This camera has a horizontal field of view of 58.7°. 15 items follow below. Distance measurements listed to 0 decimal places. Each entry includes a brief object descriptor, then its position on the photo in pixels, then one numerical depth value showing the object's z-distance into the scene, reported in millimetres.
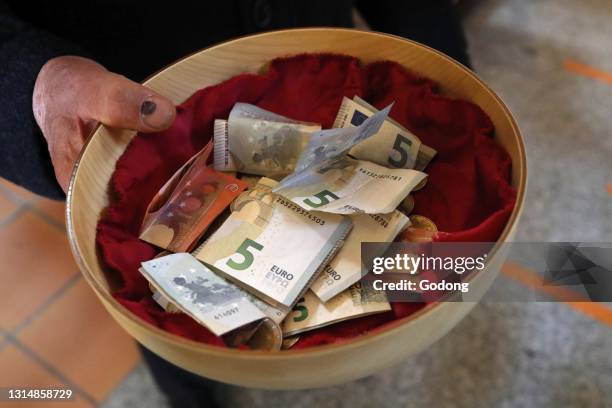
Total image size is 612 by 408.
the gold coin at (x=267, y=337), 418
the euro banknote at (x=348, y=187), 476
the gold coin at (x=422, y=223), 486
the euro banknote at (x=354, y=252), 451
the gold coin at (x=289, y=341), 428
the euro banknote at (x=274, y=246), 456
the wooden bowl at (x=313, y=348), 361
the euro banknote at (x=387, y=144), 528
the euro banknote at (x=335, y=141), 477
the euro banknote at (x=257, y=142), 544
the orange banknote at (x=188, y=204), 496
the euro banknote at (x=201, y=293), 410
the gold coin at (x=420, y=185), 508
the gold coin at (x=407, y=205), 506
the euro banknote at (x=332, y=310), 435
